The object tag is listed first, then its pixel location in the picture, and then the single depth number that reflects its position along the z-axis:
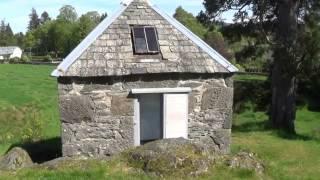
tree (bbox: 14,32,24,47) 135.50
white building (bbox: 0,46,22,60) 109.28
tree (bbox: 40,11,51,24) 181.02
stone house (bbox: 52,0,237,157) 14.61
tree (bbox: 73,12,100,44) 88.75
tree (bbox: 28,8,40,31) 174.82
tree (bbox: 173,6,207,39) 74.50
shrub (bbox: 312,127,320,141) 21.21
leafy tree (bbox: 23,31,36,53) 114.69
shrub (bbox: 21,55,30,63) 80.00
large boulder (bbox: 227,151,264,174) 11.50
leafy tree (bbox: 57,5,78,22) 115.38
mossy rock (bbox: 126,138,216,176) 11.01
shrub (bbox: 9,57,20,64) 77.31
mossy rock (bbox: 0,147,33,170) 13.52
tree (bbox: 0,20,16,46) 132.25
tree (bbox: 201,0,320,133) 21.64
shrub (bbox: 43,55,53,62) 82.81
